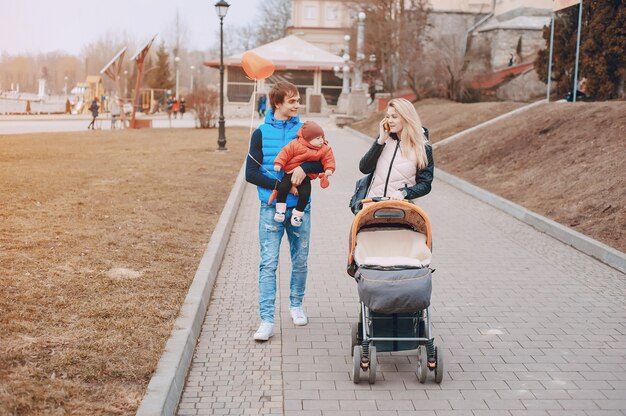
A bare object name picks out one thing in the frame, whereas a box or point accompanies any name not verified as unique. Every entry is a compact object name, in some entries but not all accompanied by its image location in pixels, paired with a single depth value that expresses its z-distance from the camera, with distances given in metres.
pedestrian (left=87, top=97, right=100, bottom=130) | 39.11
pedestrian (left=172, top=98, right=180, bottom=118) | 56.48
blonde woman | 5.58
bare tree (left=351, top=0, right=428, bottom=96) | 41.35
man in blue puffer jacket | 5.87
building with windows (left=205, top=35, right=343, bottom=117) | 58.47
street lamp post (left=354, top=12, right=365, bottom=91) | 40.97
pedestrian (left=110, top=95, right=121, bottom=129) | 38.47
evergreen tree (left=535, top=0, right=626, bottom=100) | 20.53
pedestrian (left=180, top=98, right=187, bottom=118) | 58.91
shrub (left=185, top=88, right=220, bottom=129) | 37.78
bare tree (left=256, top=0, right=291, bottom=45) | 102.94
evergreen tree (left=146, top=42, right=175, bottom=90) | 90.25
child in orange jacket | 5.75
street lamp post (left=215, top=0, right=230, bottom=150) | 23.75
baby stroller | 5.02
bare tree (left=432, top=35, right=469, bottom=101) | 38.06
